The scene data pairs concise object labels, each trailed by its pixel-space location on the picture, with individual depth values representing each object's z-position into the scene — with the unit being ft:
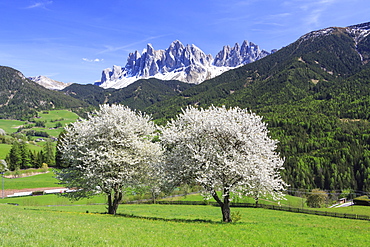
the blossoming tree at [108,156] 98.78
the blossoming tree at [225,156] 84.89
